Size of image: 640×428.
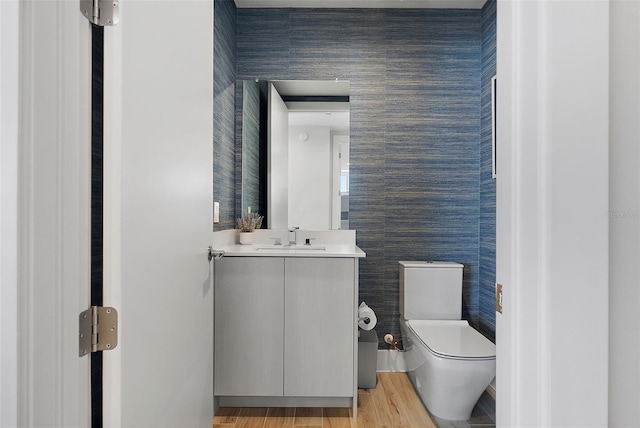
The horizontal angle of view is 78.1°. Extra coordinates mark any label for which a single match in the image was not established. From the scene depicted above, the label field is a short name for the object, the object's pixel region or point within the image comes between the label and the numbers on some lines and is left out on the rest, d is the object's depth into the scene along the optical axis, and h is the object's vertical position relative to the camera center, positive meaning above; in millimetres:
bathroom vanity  2018 -572
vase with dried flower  2570 -89
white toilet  1903 -684
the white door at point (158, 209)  875 +8
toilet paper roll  2387 -644
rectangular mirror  2674 +430
